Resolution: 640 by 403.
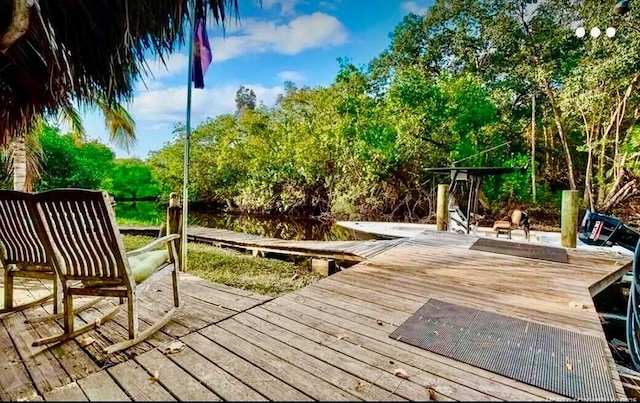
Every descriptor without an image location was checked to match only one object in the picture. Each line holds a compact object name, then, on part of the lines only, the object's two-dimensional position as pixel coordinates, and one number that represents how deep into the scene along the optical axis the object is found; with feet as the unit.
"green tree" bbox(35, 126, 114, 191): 40.27
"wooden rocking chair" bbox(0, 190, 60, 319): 6.93
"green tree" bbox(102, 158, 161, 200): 66.74
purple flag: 13.82
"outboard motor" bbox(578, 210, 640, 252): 14.44
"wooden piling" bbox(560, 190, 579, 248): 15.51
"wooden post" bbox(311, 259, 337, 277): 16.37
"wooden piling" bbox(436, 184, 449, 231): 21.74
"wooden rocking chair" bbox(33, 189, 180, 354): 6.01
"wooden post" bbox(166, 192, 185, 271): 13.12
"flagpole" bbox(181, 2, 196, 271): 12.91
